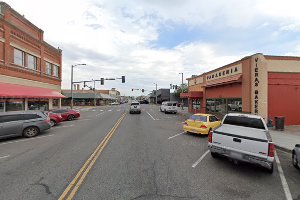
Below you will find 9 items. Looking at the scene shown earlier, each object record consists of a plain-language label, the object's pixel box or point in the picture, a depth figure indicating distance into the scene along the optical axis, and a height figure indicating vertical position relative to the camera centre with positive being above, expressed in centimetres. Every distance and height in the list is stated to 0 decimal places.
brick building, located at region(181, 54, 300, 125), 1595 +127
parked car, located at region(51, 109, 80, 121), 2050 -171
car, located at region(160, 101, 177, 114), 3172 -128
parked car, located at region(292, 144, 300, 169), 613 -190
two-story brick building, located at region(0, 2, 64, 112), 1869 +418
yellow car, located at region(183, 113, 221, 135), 1170 -155
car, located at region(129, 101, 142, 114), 3128 -146
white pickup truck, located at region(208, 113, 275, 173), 546 -136
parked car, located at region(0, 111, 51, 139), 1098 -155
